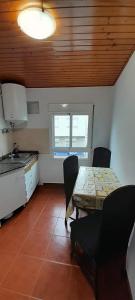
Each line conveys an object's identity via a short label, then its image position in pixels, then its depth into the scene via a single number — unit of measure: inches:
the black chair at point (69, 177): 72.2
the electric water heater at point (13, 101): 100.7
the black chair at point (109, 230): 40.3
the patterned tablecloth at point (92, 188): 57.7
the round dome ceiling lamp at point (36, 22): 47.9
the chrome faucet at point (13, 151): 115.7
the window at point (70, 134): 122.4
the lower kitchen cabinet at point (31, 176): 102.1
